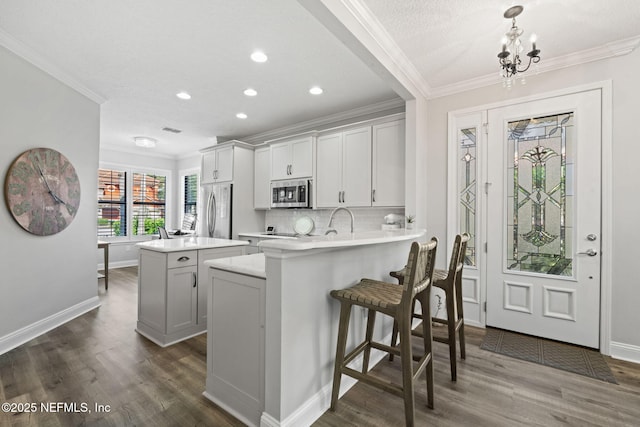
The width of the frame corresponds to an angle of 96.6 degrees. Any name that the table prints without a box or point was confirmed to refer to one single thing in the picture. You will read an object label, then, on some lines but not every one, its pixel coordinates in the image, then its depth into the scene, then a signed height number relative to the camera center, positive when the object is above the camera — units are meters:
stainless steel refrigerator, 4.91 +0.04
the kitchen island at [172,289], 2.65 -0.75
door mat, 2.24 -1.20
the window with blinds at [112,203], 6.34 +0.18
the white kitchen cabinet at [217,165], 5.02 +0.86
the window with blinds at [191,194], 7.21 +0.46
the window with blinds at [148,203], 6.91 +0.22
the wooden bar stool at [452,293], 2.06 -0.58
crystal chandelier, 1.87 +1.18
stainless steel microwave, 4.38 +0.31
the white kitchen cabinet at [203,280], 2.89 -0.69
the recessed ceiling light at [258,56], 2.70 +1.51
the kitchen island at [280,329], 1.49 -0.67
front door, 2.57 -0.01
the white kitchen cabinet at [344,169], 3.83 +0.64
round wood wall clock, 2.67 +0.20
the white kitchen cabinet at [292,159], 4.38 +0.87
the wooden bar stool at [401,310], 1.46 -0.52
